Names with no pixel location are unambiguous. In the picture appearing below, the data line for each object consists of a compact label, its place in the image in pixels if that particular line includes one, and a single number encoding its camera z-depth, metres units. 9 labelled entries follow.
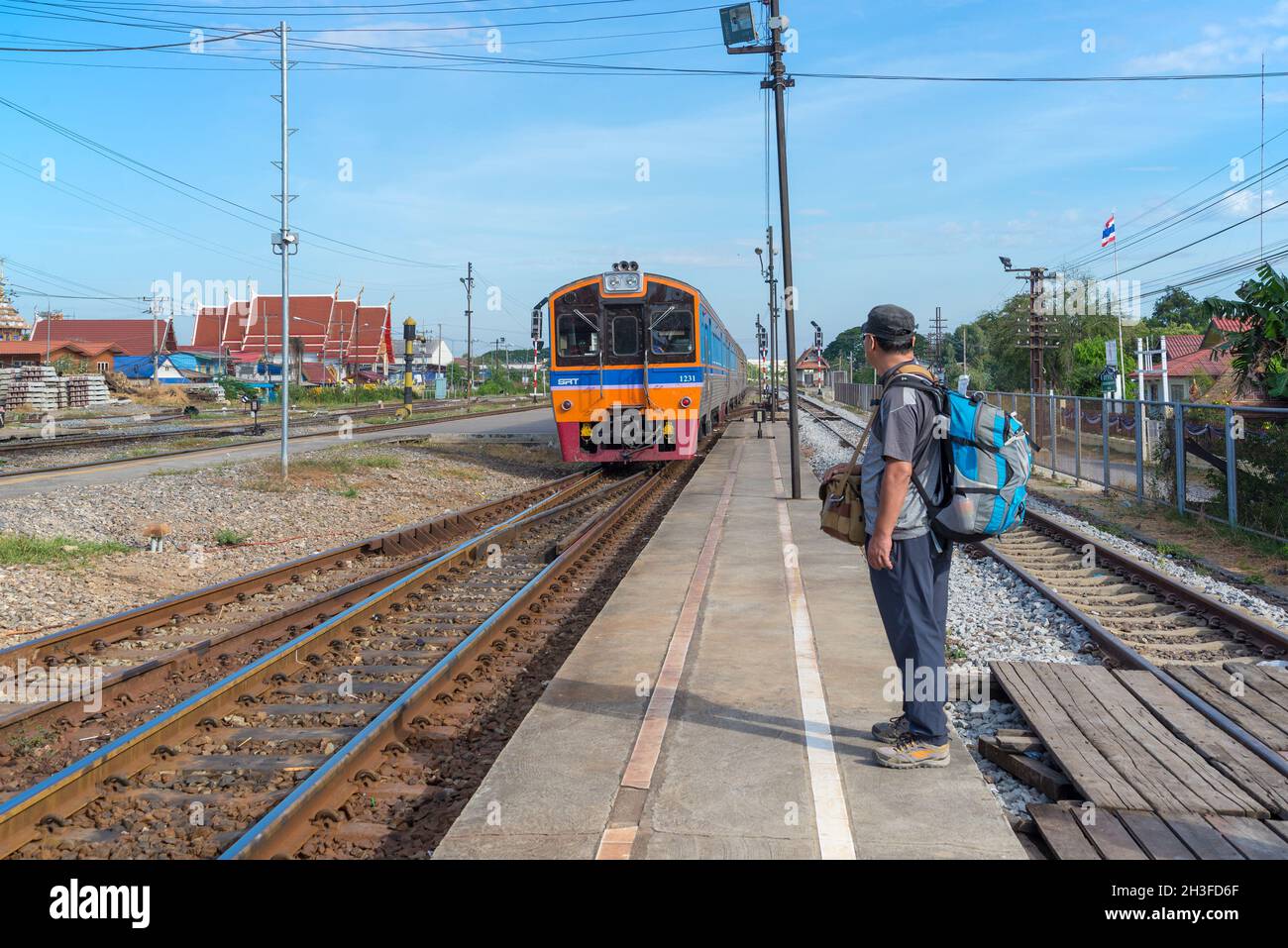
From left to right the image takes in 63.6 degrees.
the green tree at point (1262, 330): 14.09
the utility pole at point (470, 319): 57.35
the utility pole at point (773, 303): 38.24
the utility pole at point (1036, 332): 34.34
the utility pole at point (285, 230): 16.34
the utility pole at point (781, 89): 14.59
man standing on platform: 4.33
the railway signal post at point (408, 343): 35.00
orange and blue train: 18.06
